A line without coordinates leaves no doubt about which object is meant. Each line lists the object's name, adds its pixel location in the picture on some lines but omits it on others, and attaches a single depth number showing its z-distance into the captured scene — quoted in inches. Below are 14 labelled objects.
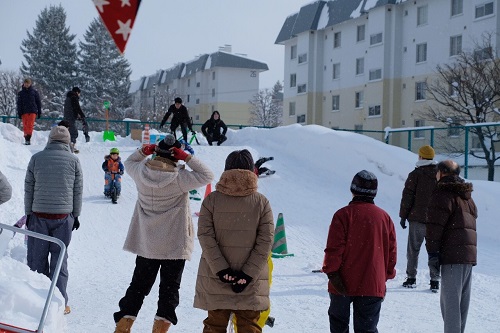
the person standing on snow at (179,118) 721.2
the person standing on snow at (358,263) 165.0
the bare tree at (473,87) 1091.9
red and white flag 141.5
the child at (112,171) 539.8
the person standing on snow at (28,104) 648.4
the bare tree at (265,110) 2780.5
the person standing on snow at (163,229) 189.0
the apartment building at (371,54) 1375.5
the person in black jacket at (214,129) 809.5
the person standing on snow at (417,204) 293.0
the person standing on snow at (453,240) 188.4
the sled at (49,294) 128.2
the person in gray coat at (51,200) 219.6
